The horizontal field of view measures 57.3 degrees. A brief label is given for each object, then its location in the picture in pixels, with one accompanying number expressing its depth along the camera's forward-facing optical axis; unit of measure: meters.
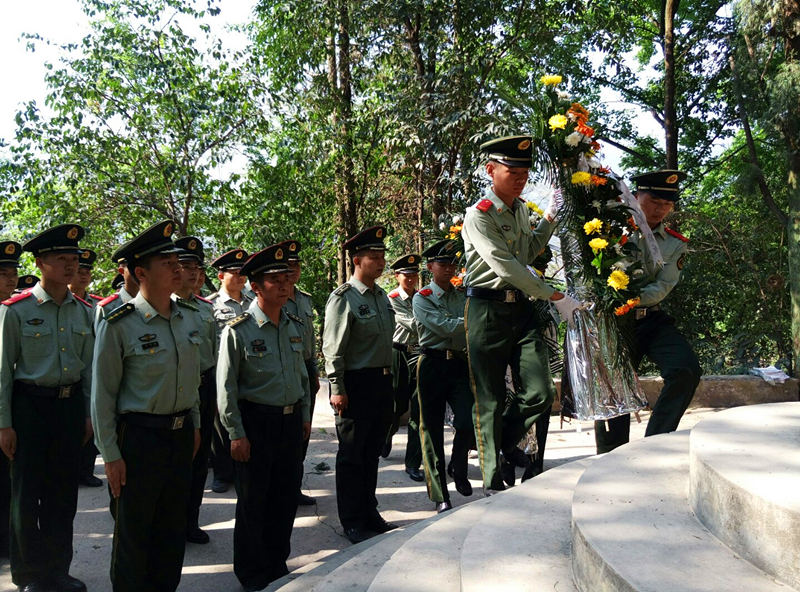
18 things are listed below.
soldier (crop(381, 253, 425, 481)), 7.42
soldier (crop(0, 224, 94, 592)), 4.45
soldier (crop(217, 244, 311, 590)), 4.44
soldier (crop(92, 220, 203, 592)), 3.61
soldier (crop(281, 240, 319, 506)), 6.16
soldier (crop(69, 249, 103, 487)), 6.92
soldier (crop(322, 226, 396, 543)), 5.45
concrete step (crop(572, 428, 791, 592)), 2.21
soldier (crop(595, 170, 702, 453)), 5.07
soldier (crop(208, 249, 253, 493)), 6.81
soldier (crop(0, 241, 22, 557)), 5.81
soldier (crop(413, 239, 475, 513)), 5.97
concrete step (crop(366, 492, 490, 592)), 2.90
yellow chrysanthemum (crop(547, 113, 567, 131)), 5.14
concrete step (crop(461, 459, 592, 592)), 2.60
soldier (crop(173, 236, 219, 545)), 5.43
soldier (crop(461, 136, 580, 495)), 4.97
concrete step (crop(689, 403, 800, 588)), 2.23
